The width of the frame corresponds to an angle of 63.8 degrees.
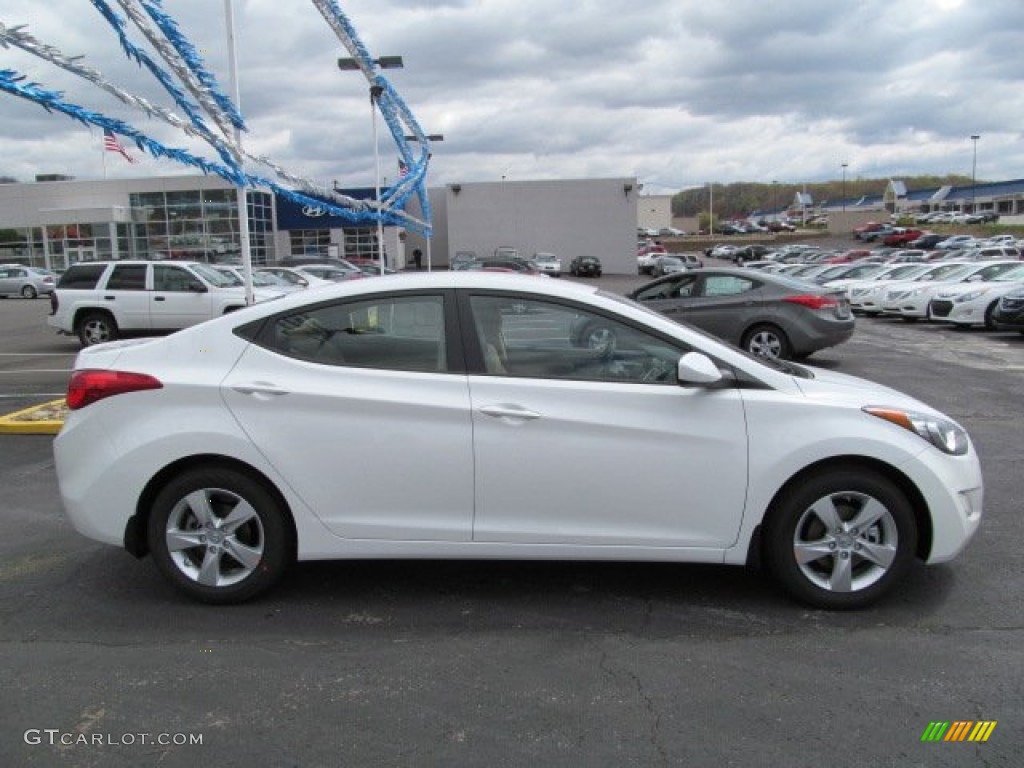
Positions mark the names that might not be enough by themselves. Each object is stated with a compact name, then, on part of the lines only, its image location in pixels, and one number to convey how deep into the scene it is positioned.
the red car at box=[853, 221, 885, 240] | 82.69
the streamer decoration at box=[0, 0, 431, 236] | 7.81
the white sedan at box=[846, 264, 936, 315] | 22.72
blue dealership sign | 51.88
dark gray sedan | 11.87
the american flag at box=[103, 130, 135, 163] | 34.53
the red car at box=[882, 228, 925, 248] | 71.06
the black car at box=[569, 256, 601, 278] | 52.47
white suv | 15.27
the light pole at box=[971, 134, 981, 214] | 108.44
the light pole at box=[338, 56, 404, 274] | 22.93
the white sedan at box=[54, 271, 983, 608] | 3.76
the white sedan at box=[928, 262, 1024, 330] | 17.92
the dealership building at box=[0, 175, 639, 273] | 50.97
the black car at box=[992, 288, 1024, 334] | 15.90
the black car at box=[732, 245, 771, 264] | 67.44
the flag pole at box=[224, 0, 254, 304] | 10.91
